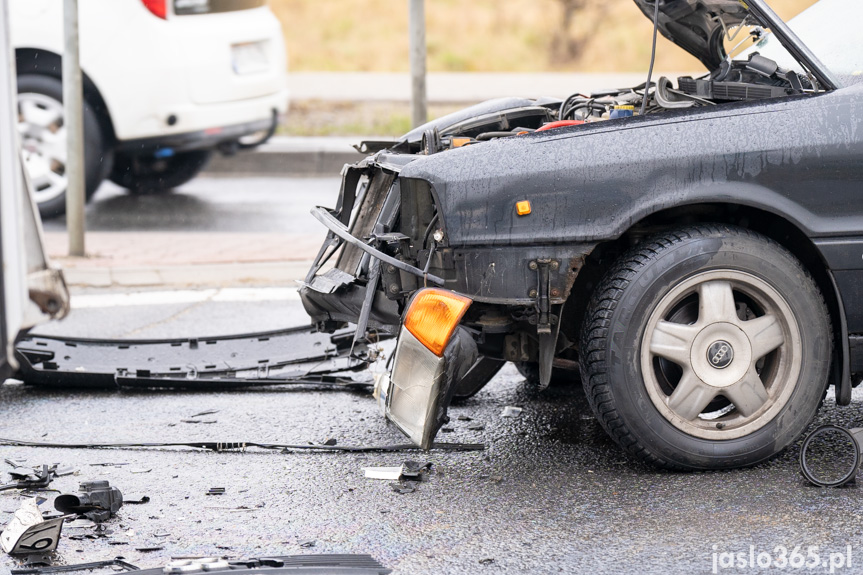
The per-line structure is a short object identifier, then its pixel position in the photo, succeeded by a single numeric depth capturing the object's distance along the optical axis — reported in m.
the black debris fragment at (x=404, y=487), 7.28
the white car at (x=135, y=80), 17.48
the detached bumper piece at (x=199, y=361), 9.66
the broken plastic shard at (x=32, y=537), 6.25
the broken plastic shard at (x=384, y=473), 7.53
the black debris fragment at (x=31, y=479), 7.45
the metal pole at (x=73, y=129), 14.54
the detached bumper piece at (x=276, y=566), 5.84
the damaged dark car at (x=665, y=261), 7.05
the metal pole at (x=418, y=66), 16.89
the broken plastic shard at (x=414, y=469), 7.48
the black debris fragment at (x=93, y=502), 6.80
